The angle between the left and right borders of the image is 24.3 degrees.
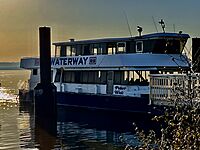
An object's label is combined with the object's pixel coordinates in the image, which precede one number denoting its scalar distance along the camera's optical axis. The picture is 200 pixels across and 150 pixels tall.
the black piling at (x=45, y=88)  28.88
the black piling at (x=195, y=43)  26.03
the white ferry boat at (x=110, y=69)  30.09
